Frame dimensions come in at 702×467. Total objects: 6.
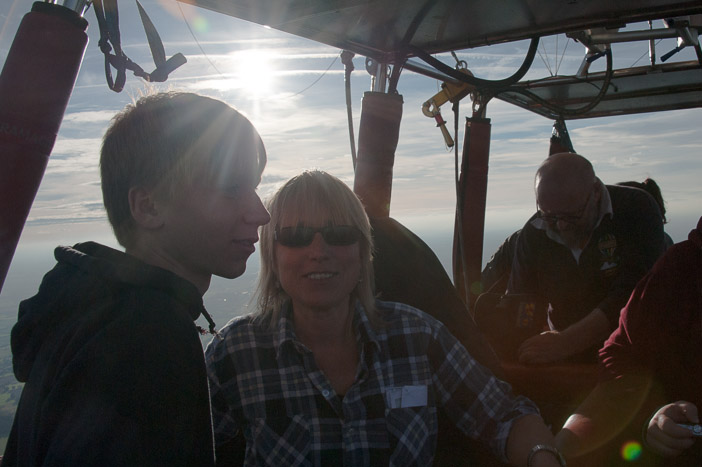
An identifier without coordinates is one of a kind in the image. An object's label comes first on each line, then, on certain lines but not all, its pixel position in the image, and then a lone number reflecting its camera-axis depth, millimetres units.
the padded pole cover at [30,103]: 824
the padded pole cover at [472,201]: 2531
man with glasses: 2475
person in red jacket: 1797
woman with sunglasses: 1425
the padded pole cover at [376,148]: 1985
